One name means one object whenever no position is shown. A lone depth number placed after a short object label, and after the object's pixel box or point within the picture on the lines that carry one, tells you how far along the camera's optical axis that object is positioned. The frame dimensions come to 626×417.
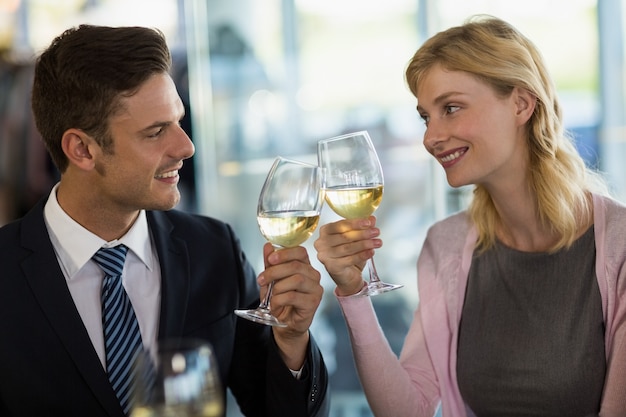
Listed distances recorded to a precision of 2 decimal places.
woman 1.70
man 1.61
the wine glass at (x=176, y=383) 1.15
